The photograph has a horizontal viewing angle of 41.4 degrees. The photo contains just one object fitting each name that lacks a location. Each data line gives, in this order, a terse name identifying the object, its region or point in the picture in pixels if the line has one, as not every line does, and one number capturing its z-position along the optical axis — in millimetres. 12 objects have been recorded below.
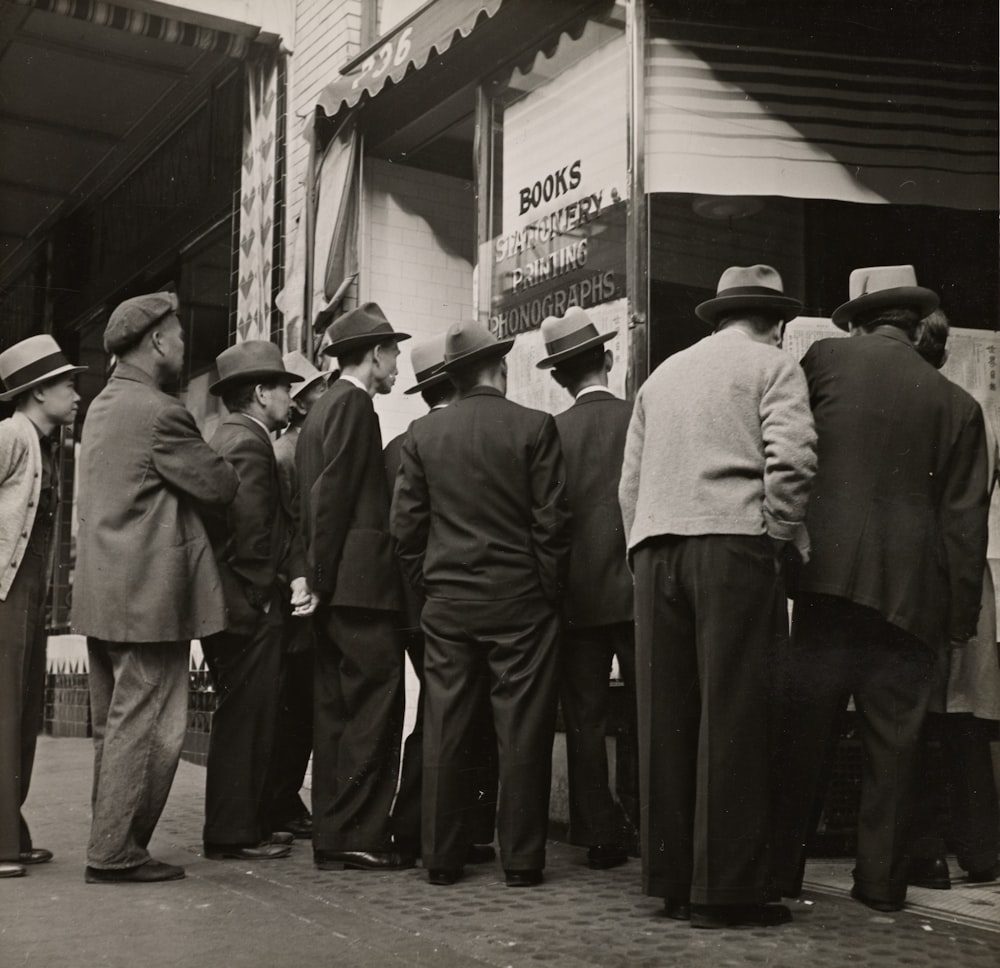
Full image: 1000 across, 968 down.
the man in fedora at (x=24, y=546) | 5199
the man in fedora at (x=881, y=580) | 4211
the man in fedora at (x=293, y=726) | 6031
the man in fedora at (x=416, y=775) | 5320
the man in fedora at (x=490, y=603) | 4824
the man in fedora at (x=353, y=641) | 5211
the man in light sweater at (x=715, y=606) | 3996
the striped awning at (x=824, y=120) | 6777
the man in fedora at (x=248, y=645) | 5508
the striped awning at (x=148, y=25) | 9312
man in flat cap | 4969
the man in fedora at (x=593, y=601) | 5113
